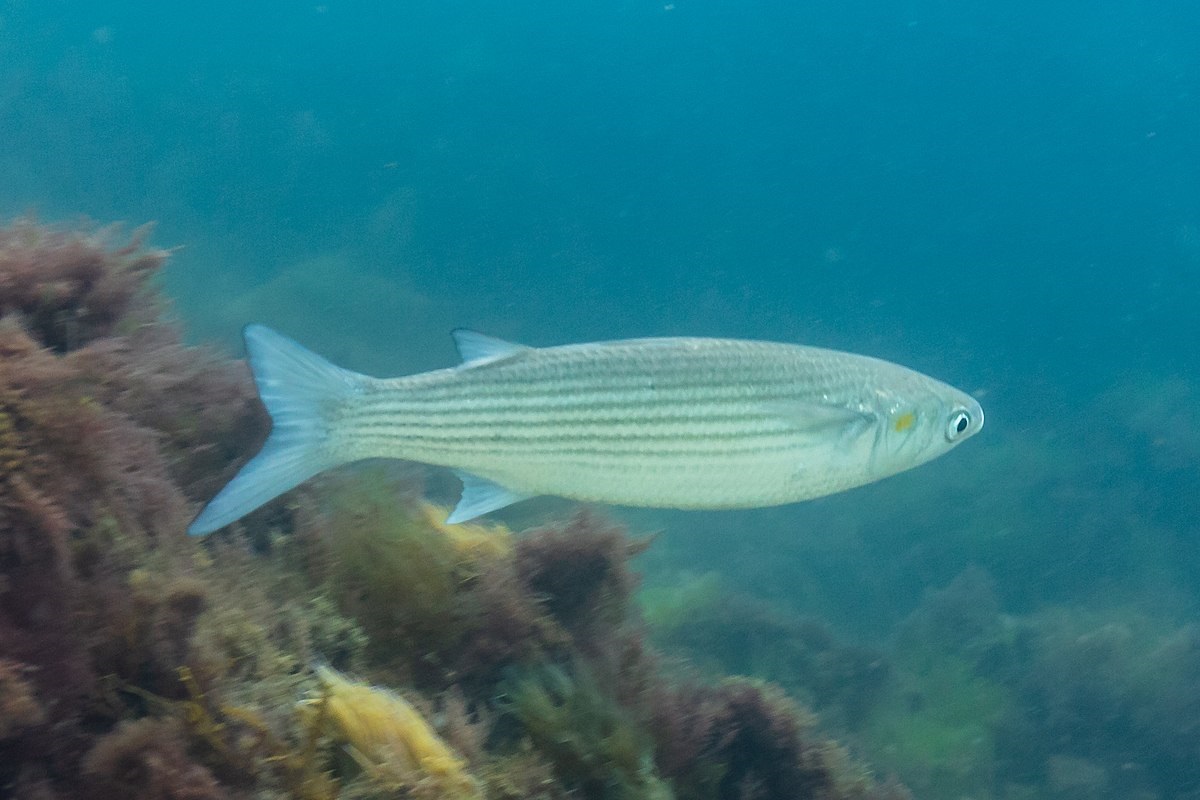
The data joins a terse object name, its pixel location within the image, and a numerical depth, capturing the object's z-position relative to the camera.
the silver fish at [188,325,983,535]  3.41
